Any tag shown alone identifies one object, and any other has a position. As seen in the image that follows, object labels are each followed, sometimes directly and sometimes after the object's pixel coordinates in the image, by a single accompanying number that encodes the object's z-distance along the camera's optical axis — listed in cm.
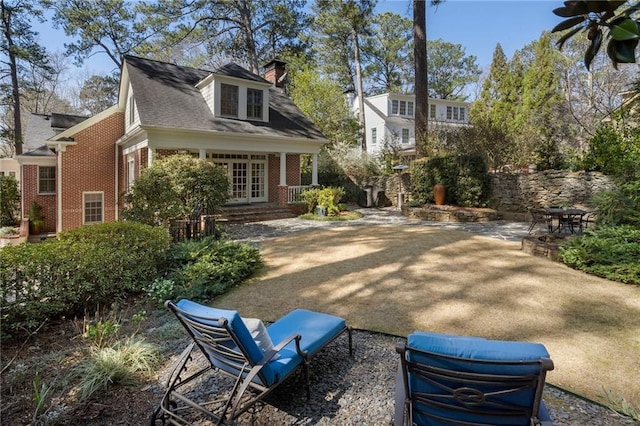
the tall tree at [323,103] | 2297
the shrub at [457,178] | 1417
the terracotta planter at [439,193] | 1475
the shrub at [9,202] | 1833
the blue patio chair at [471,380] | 201
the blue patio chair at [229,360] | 264
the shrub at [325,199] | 1485
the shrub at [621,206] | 712
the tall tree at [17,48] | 2097
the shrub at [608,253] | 600
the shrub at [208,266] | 564
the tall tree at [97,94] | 2931
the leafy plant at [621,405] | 282
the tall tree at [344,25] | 2162
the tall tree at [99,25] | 2208
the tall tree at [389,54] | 3256
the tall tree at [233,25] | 2205
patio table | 856
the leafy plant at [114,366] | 320
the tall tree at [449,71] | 3728
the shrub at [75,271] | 432
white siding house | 2986
